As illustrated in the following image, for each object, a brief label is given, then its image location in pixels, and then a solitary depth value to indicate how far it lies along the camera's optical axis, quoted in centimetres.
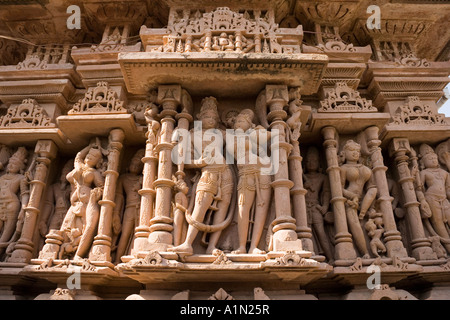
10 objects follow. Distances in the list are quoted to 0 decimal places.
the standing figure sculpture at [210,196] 426
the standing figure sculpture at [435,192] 523
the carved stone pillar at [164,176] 410
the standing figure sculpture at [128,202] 506
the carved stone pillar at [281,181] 404
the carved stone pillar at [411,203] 493
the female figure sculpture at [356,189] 495
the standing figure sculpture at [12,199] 516
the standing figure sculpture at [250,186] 430
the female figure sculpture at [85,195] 483
